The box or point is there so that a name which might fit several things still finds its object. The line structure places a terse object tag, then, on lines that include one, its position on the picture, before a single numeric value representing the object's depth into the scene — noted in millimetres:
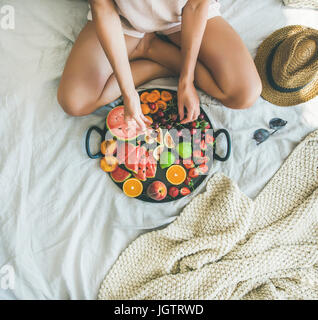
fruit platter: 802
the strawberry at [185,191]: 806
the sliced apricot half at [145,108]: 832
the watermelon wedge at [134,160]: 797
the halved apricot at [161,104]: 840
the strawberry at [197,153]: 826
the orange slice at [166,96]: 844
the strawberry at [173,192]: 798
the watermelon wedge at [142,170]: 797
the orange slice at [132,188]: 801
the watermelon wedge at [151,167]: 803
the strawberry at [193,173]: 815
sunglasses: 854
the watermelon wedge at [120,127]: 804
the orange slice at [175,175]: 807
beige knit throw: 752
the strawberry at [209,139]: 831
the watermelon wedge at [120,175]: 802
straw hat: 722
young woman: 663
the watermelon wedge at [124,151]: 805
